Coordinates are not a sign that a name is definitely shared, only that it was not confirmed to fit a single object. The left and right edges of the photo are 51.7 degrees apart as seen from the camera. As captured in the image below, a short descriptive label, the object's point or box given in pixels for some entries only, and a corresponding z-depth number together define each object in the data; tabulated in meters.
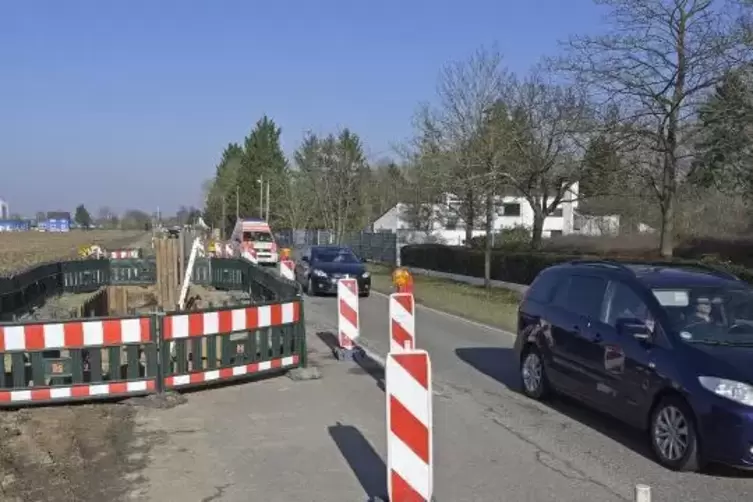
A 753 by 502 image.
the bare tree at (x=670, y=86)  18.33
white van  43.74
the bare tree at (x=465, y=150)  27.34
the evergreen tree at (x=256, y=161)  101.25
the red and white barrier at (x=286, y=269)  18.94
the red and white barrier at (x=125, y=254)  31.06
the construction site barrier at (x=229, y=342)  9.16
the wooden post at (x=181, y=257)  18.73
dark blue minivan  6.08
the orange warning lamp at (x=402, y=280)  16.75
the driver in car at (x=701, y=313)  7.03
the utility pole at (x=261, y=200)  89.38
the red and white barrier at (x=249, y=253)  38.44
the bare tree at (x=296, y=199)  71.25
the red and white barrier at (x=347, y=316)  12.18
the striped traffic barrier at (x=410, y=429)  5.01
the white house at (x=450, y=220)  47.13
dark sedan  23.78
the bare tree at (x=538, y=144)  28.28
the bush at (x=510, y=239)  41.33
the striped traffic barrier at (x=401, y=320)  10.06
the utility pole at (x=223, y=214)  103.69
